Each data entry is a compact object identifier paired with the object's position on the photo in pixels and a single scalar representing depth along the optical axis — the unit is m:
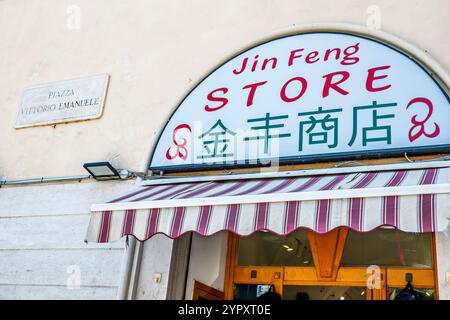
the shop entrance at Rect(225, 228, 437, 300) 5.73
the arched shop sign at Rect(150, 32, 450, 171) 5.55
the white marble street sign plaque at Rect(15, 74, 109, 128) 7.47
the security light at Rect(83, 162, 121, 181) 6.62
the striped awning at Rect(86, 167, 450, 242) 4.37
